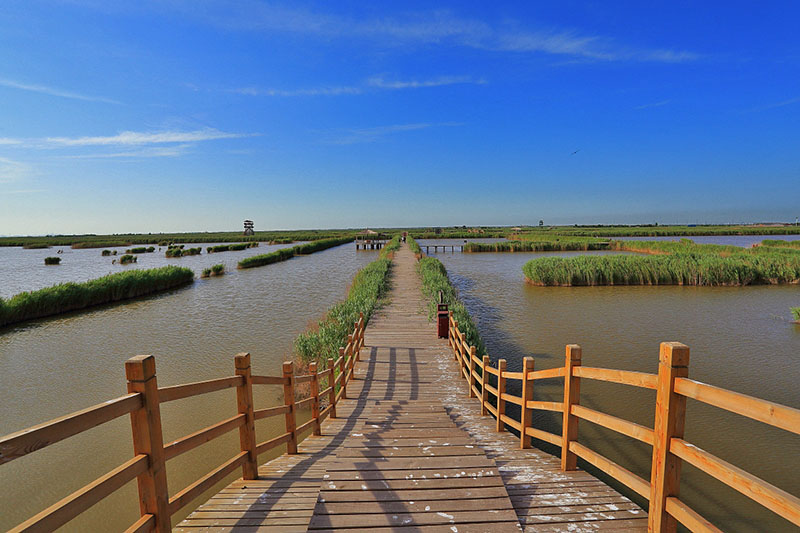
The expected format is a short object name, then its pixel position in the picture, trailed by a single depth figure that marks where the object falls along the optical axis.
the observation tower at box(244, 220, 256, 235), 149.38
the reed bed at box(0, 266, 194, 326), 18.78
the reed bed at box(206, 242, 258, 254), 64.21
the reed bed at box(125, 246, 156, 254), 62.25
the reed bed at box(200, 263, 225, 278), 34.31
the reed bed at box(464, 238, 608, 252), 56.94
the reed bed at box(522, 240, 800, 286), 25.80
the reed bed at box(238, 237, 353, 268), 41.72
